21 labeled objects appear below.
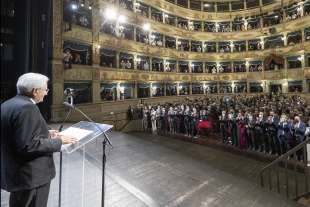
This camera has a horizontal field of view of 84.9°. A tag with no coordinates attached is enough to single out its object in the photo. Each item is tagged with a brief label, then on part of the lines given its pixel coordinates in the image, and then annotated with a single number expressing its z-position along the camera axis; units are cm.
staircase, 445
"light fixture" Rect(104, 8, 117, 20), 1307
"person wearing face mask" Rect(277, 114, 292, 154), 630
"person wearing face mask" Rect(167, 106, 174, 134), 1023
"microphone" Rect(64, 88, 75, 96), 1005
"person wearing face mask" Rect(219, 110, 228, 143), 828
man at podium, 141
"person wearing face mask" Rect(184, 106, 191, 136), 964
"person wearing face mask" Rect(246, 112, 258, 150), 725
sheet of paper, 187
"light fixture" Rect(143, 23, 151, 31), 1556
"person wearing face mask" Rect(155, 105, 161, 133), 1076
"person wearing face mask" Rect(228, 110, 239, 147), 778
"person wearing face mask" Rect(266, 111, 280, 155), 671
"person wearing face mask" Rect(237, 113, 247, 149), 749
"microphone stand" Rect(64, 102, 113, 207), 203
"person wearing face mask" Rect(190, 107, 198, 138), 934
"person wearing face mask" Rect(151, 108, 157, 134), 1100
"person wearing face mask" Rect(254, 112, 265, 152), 703
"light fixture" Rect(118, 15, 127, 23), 1427
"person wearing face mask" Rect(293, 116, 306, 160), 596
